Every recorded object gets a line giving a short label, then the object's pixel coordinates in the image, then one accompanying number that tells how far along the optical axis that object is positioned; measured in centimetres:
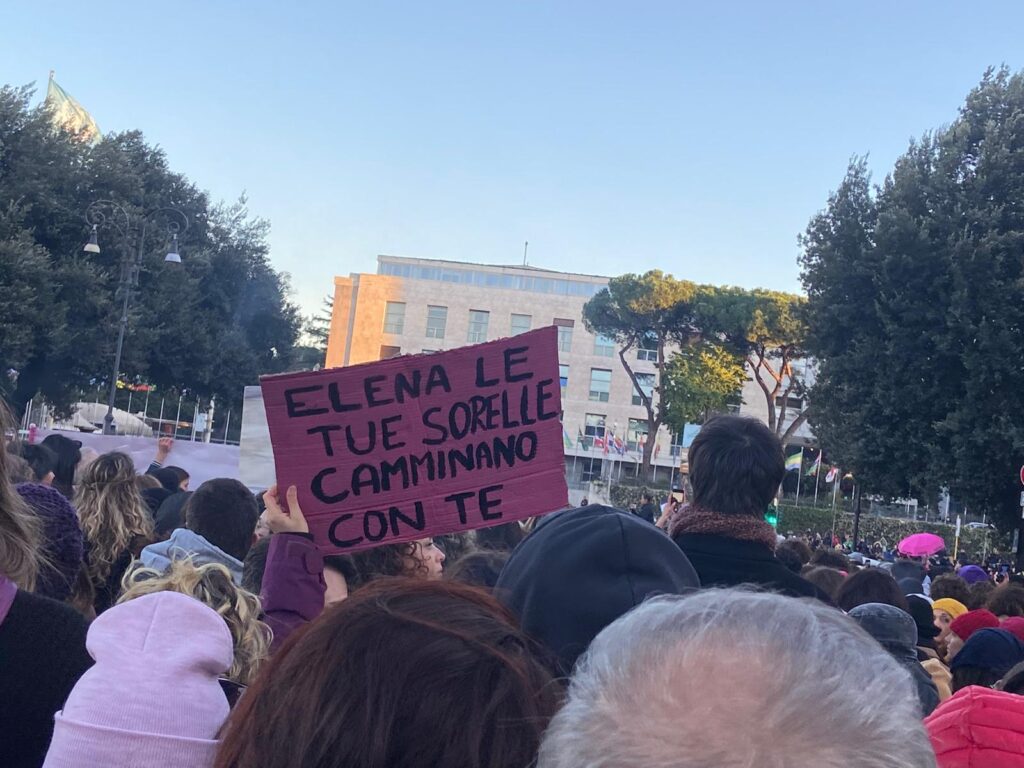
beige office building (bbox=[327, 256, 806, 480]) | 6006
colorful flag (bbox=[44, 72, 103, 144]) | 2787
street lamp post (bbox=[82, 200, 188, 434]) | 2194
